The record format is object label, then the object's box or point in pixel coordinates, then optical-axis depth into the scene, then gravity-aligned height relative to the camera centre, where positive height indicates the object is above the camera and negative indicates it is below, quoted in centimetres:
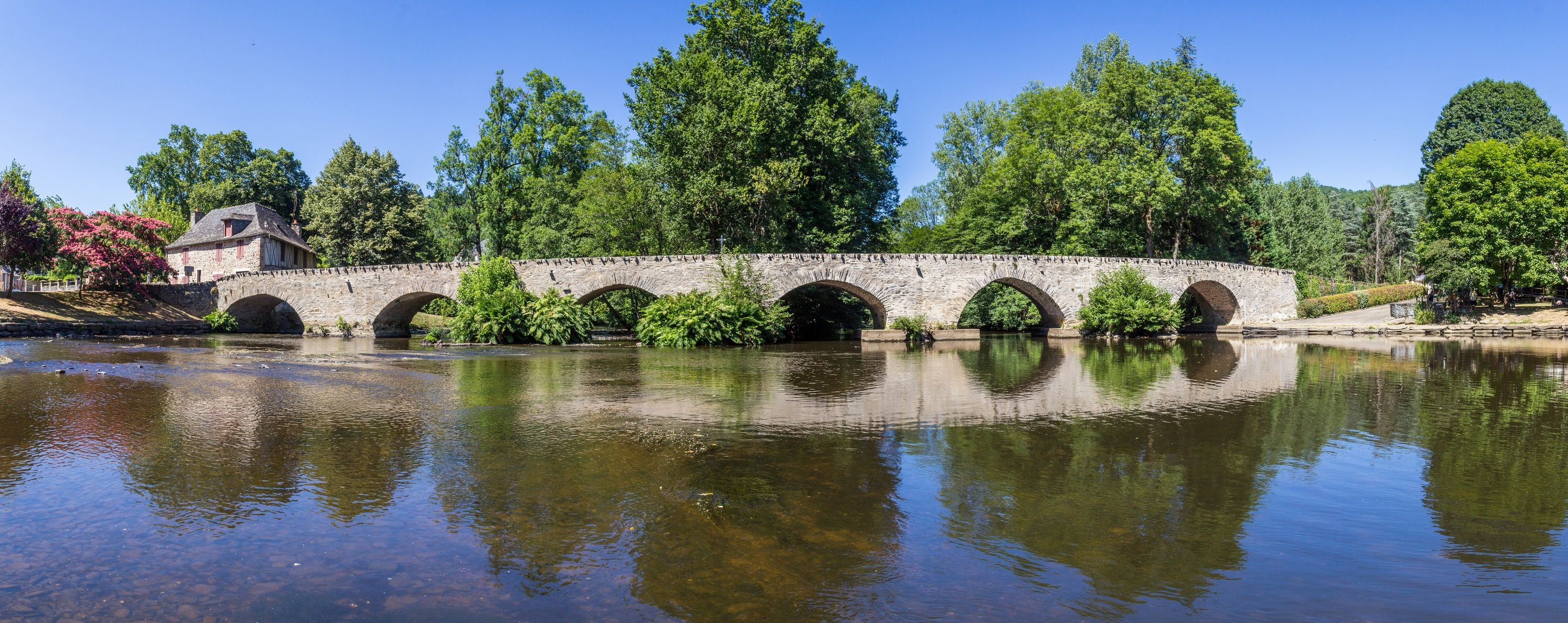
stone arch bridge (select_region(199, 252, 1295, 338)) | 3372 +194
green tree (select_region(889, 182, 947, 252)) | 7488 +1097
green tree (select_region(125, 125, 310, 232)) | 6000 +1141
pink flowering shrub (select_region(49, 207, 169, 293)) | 3959 +352
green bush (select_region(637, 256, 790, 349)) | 3150 +47
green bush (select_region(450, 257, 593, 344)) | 3256 +37
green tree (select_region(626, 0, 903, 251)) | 3444 +828
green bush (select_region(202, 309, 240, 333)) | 4116 +12
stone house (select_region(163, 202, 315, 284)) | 4972 +493
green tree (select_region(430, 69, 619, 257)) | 4269 +841
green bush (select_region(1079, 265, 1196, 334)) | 3578 +100
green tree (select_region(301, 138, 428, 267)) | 4819 +608
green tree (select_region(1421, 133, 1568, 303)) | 3509 +544
